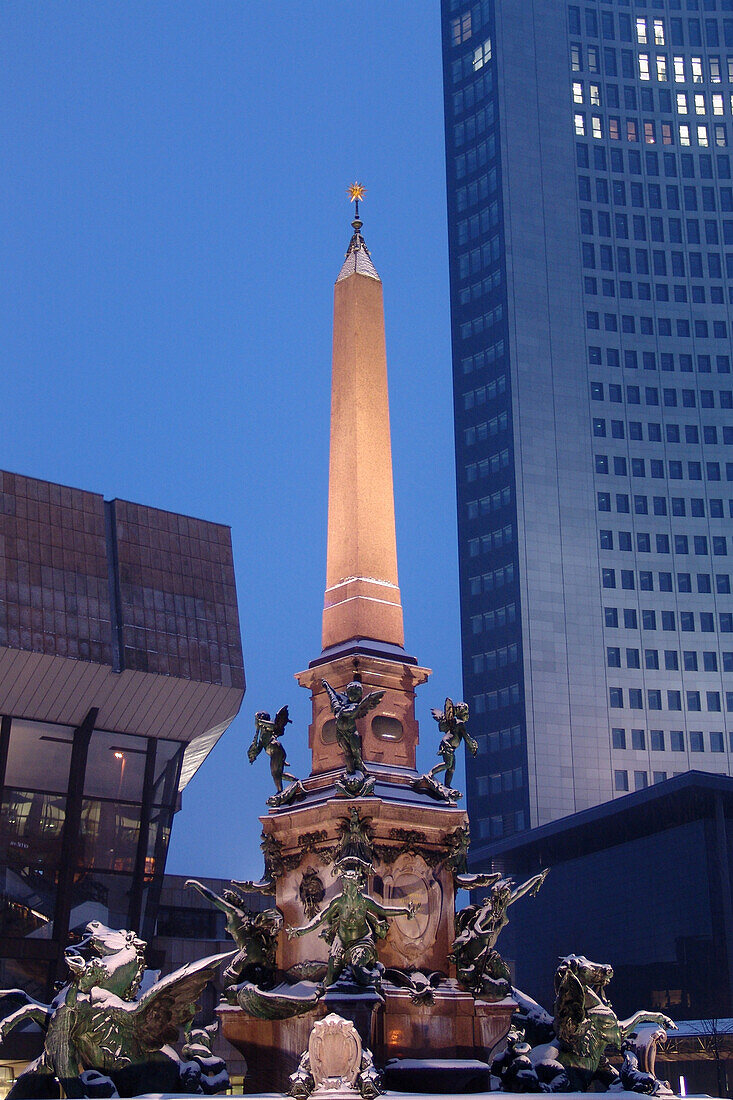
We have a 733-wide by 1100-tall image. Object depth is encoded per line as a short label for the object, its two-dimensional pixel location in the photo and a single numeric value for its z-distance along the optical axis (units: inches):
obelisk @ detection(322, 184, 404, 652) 828.6
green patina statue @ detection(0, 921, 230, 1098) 575.2
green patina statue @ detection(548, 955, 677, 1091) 658.8
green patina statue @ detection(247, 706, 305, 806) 741.9
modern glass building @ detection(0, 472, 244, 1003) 1699.1
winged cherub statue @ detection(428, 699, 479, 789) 754.8
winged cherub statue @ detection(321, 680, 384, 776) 721.6
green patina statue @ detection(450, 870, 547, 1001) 704.4
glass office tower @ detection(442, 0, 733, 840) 3801.7
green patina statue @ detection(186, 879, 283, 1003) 709.9
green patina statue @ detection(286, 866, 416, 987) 647.8
